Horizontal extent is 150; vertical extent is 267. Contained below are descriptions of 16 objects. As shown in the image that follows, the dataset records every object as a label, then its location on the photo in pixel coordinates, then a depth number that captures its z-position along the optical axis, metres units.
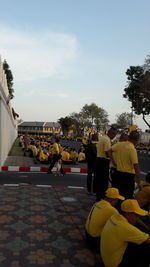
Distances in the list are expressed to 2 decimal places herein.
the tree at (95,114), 63.75
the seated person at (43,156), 11.07
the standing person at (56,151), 7.98
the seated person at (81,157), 12.24
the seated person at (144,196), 3.72
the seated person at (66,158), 11.46
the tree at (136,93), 29.51
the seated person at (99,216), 2.88
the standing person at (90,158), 5.38
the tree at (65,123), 72.18
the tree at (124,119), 57.26
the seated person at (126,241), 2.32
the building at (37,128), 103.57
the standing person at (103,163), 4.46
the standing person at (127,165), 3.66
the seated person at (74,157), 11.70
